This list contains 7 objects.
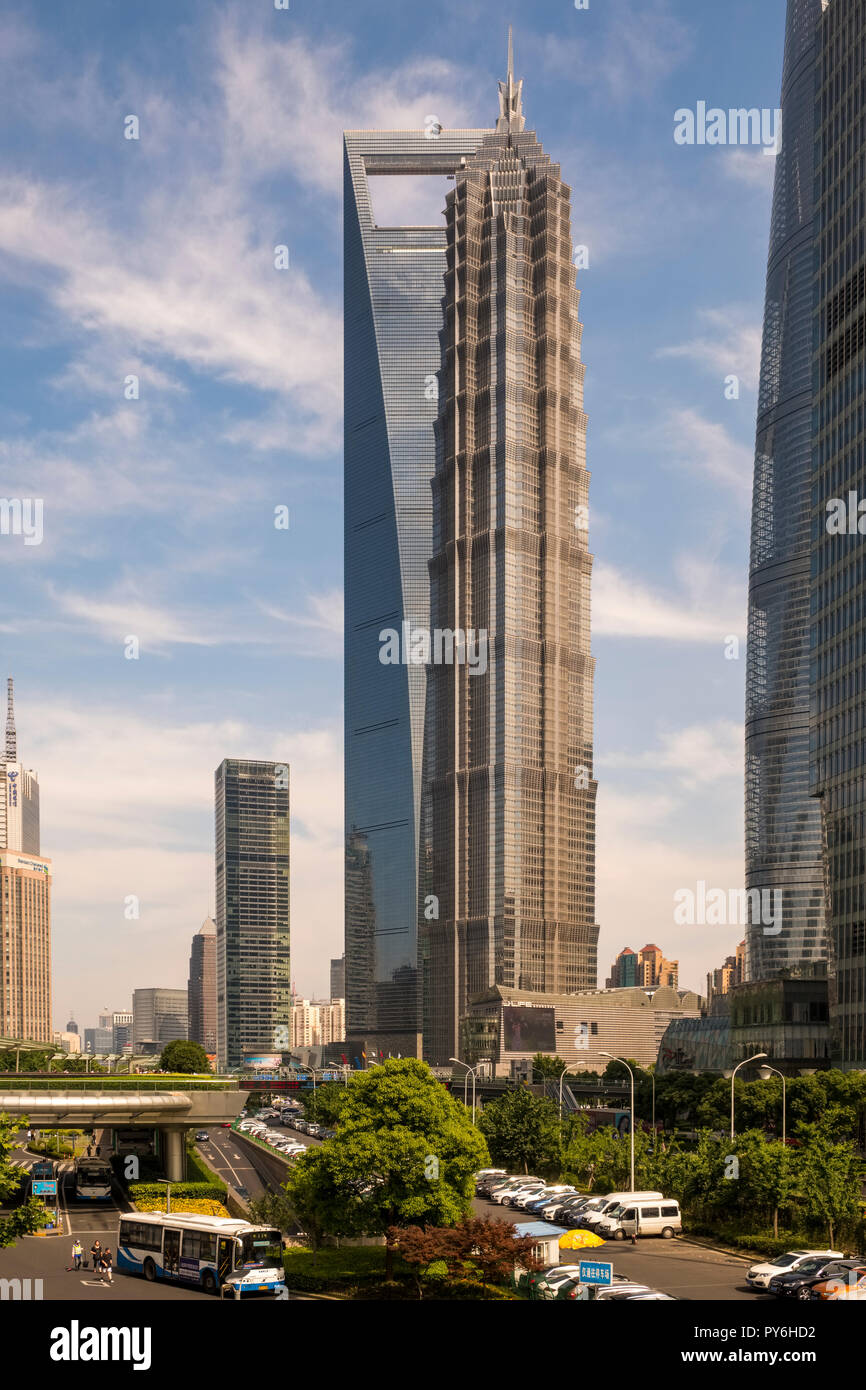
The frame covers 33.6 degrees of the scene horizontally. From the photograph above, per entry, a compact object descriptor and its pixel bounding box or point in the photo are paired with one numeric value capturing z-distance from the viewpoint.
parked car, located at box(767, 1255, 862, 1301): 51.72
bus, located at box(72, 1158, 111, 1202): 93.44
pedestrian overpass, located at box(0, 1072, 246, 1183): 94.38
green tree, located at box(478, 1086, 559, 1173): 105.75
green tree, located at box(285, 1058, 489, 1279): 59.09
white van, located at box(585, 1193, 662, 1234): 73.75
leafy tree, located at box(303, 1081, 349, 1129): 138.90
